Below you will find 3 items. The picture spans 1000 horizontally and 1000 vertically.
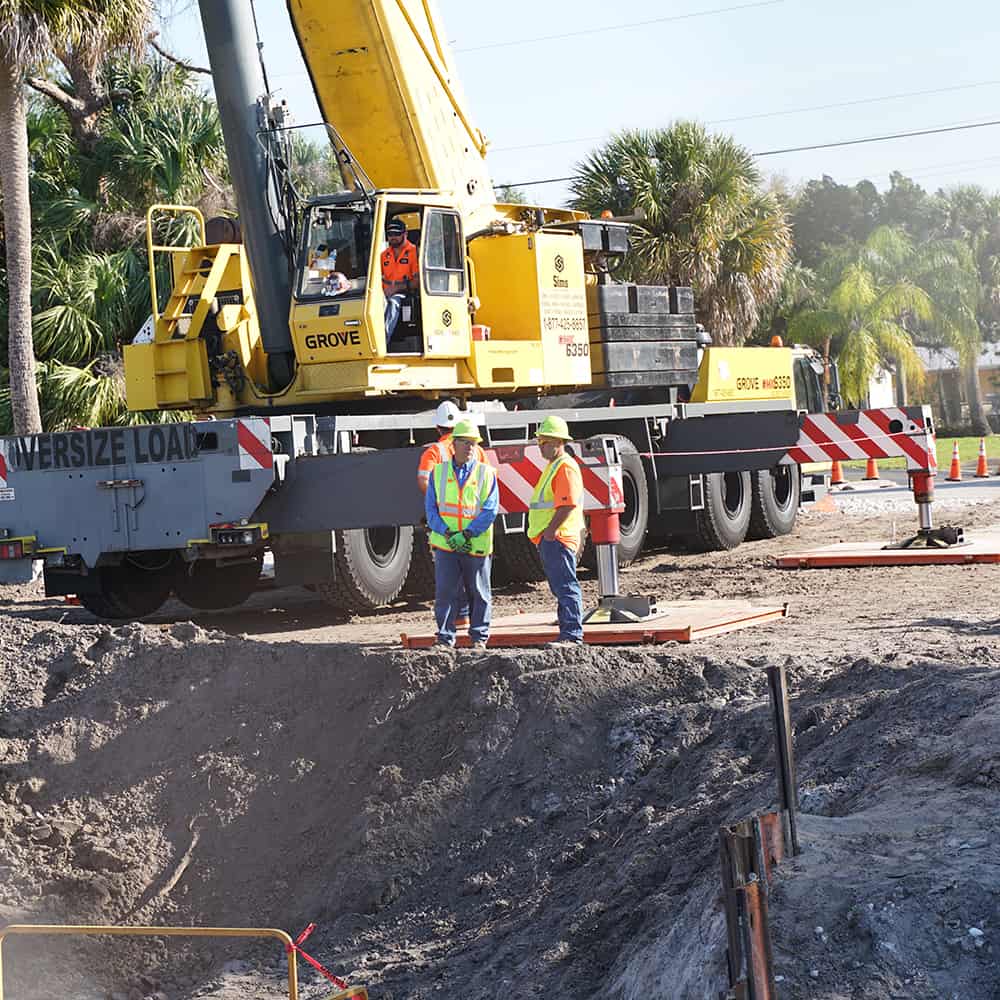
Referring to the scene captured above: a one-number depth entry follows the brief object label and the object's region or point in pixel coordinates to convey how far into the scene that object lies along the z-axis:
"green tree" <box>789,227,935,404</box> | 47.28
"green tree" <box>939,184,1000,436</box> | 52.62
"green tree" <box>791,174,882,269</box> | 72.50
